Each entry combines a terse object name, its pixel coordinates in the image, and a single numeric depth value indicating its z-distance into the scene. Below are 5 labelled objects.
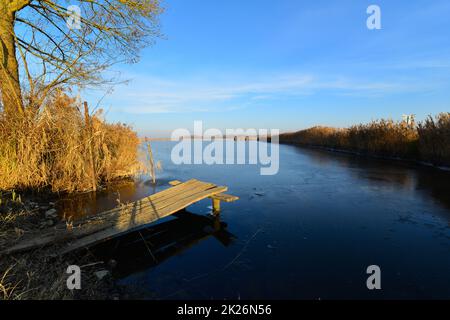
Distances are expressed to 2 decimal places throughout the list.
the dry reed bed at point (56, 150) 6.12
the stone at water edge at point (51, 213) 5.39
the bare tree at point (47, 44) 6.86
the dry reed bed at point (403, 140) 12.45
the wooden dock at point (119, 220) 3.51
